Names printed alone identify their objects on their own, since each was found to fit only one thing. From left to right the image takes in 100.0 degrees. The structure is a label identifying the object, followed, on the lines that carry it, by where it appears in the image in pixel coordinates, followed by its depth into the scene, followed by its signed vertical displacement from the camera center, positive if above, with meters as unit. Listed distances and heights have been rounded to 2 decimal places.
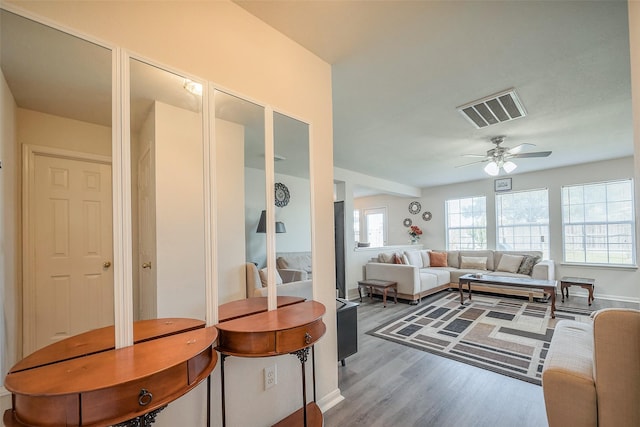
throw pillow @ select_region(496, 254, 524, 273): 5.42 -0.99
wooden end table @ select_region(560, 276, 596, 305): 4.30 -1.13
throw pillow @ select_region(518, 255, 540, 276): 5.21 -0.97
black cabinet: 2.43 -1.04
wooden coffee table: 3.90 -1.10
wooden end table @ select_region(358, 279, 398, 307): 4.75 -1.25
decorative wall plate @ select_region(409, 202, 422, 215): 7.54 +0.26
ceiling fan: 3.65 +0.83
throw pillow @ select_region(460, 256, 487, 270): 5.90 -1.06
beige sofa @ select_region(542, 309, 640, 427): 1.19 -0.82
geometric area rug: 2.58 -1.44
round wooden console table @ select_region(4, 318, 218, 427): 0.79 -0.52
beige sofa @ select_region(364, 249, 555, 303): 4.79 -1.11
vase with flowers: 7.24 -0.47
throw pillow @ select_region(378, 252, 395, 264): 5.45 -0.82
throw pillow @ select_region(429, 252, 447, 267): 6.34 -1.02
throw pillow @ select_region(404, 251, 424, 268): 5.78 -0.92
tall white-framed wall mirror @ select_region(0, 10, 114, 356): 1.01 +0.21
